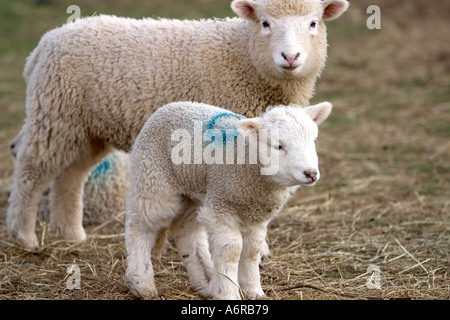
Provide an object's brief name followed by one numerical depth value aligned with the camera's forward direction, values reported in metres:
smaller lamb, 3.77
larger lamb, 5.15
